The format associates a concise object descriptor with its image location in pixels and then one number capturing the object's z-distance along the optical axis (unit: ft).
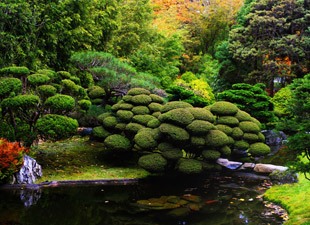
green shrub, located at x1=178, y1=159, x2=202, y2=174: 26.73
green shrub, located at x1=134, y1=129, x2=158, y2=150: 27.35
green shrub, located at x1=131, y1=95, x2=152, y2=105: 31.55
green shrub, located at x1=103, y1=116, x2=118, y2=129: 30.91
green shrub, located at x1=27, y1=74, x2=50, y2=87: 25.69
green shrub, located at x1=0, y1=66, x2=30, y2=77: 25.59
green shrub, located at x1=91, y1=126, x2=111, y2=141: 31.12
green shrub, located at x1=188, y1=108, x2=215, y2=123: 28.14
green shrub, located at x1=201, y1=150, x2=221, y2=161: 28.25
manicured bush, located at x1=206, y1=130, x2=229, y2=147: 28.04
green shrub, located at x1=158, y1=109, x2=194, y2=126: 26.71
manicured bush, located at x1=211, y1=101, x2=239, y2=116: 33.73
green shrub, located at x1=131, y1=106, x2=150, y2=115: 31.13
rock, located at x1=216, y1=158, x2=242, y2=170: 32.58
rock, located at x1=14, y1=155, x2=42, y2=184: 24.02
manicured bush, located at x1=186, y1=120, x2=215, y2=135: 26.89
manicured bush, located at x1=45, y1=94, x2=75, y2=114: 25.04
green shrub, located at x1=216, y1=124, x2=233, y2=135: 32.29
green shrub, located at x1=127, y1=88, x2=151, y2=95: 32.45
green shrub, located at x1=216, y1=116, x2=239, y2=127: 32.94
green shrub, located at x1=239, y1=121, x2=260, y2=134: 33.63
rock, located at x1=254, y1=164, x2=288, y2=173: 31.42
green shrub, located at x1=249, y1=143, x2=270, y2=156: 33.09
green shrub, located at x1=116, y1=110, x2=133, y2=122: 30.50
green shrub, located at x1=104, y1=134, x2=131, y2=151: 29.55
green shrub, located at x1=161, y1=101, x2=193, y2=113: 28.73
